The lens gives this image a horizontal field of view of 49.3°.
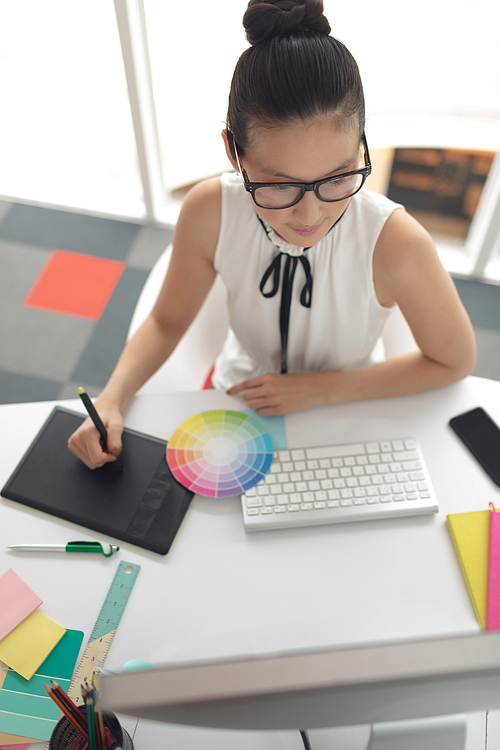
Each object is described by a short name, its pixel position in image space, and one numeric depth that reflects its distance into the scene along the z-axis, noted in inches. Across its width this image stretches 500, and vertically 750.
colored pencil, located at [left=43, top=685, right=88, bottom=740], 24.8
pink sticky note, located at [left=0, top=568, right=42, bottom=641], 32.1
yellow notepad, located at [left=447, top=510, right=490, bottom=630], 32.1
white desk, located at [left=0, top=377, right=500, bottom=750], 31.0
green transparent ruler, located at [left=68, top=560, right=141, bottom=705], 30.3
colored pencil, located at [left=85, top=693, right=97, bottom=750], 24.6
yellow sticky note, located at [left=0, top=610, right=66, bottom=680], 30.7
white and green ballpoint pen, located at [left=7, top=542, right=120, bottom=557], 34.3
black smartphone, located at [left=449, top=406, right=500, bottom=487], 37.9
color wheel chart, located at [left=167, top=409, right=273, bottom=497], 36.7
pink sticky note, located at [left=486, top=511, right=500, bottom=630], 31.4
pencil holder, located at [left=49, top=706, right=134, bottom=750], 26.3
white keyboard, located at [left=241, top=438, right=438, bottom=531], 35.1
